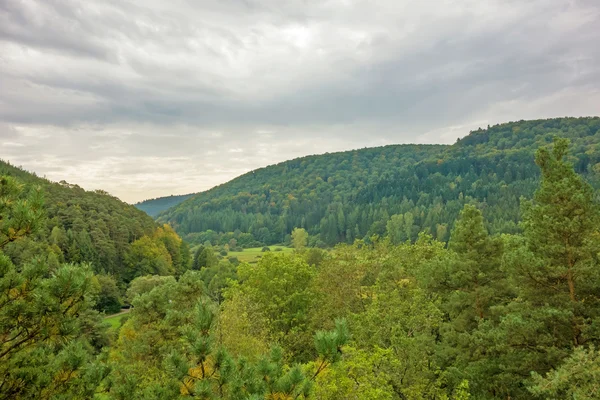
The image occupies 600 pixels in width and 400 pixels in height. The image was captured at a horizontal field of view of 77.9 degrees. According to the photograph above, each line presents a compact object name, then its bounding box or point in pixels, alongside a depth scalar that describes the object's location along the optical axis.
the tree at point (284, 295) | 25.36
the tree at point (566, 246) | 13.20
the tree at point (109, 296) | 62.63
